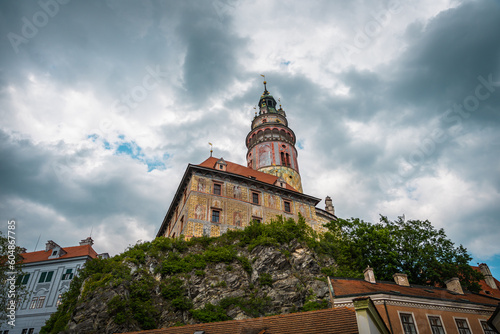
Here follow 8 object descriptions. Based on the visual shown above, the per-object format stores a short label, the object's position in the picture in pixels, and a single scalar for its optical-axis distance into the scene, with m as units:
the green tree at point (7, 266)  23.91
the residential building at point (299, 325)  10.81
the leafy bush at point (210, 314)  19.66
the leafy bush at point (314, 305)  20.25
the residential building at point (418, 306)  16.27
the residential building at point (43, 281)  31.96
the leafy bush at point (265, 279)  23.16
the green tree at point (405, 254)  23.94
